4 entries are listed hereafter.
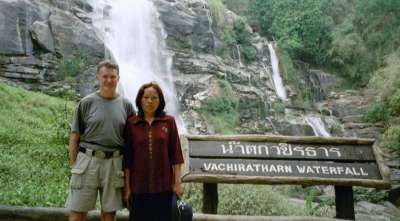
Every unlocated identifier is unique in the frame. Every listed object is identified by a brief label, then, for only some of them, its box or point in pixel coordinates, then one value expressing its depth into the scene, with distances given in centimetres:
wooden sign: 384
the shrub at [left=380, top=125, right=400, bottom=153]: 1593
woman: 299
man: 307
